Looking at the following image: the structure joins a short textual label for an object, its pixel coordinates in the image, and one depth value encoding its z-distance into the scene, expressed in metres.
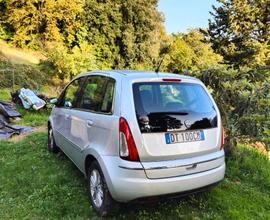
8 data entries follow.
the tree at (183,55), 20.70
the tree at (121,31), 15.69
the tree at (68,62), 10.84
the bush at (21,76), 9.46
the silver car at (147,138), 2.07
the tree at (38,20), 13.52
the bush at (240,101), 3.36
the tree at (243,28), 18.56
